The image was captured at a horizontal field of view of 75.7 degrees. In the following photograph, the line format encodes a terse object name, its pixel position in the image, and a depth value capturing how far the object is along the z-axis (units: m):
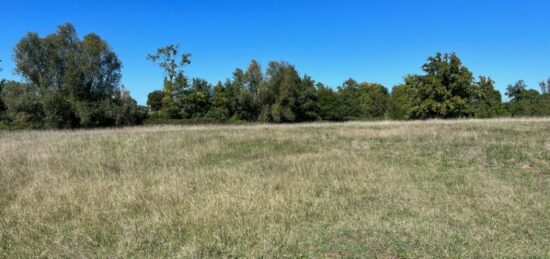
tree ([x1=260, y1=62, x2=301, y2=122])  48.59
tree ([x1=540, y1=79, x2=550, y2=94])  72.89
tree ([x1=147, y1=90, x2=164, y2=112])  78.06
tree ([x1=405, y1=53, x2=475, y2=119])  40.84
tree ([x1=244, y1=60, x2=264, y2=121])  49.59
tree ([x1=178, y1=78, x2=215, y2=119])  47.34
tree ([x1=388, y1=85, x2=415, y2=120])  44.47
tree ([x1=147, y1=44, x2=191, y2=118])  46.59
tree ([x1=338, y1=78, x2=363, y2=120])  59.91
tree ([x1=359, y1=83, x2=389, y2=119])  65.40
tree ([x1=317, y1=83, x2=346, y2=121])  56.22
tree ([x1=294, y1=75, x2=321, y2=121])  50.69
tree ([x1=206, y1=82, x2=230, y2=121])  49.69
